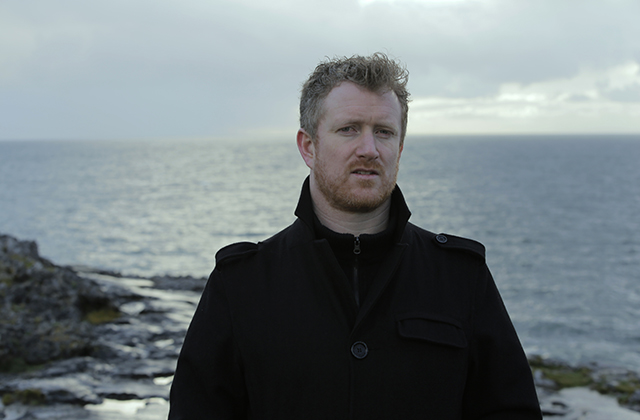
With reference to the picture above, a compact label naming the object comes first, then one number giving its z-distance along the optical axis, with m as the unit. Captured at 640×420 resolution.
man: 2.63
